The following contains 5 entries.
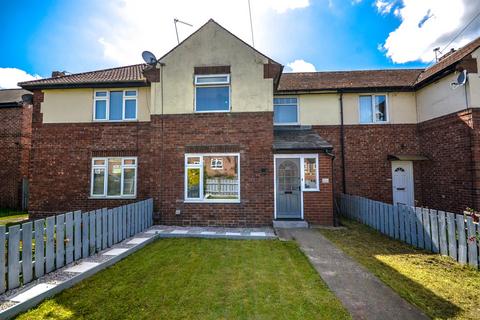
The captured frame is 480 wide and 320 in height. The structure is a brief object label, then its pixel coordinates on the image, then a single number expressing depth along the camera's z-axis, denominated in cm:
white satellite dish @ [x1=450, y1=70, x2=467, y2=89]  927
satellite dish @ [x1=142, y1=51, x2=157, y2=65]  944
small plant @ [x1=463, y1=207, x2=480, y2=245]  512
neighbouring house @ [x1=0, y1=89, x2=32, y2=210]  1479
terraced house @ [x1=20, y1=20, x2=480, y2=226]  918
